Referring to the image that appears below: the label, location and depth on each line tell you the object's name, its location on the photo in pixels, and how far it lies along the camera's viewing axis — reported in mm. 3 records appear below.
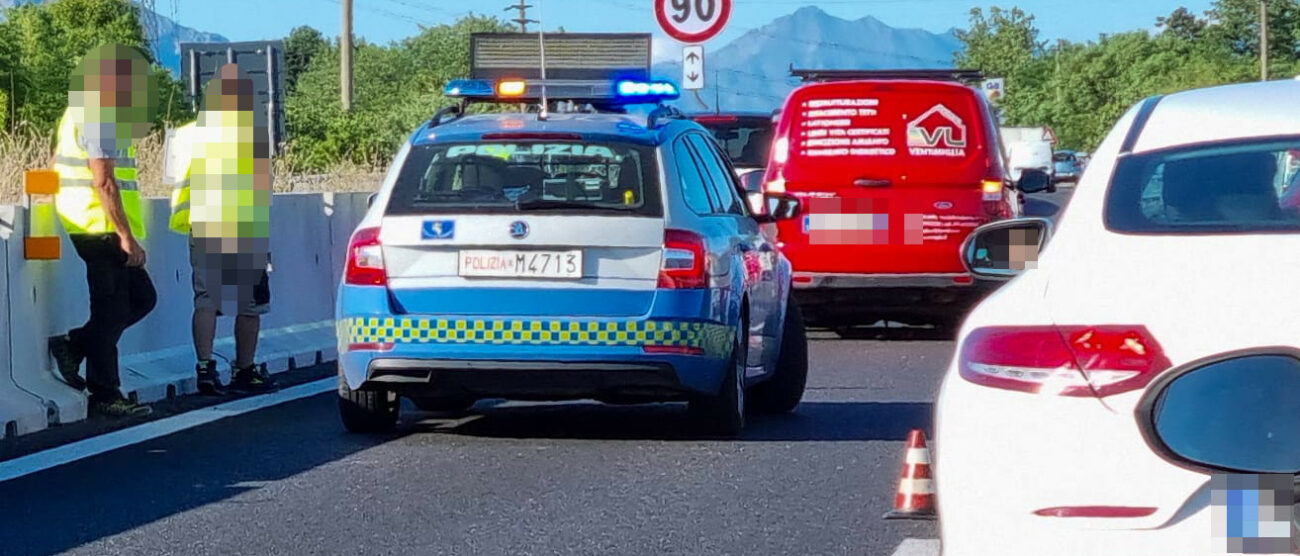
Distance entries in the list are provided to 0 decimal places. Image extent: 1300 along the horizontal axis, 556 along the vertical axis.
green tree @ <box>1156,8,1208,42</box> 136250
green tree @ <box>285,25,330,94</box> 131975
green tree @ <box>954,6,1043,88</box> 136625
